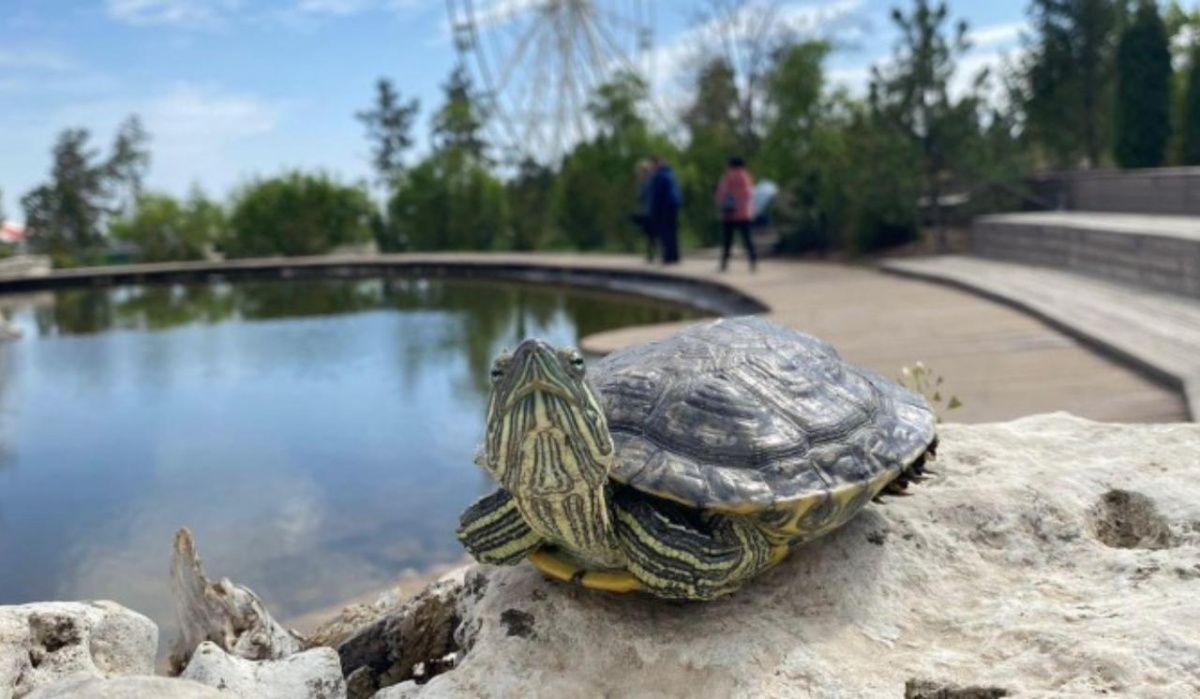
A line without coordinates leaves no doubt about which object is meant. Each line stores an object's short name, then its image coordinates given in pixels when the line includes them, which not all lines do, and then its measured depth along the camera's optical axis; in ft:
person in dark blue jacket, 49.26
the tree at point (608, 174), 71.00
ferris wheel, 98.63
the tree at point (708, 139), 66.74
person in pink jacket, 43.57
